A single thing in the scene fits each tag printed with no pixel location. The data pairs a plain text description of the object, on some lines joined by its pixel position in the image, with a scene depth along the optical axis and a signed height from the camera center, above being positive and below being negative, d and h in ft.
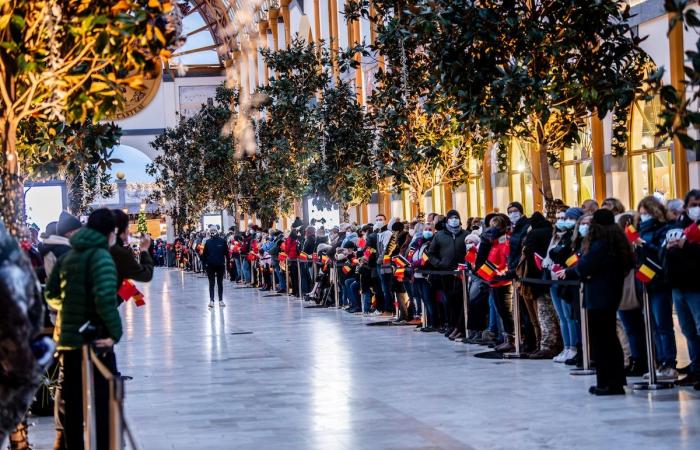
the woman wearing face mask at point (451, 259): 65.72 -0.43
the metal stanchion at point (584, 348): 47.47 -3.86
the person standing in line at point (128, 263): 40.27 +0.09
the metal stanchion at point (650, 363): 42.16 -4.01
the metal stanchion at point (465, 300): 63.46 -2.46
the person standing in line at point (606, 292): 41.45 -1.55
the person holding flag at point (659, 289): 43.14 -1.59
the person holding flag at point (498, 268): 56.85 -0.86
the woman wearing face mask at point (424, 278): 69.41 -1.40
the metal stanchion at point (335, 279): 94.17 -1.69
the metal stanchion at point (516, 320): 55.06 -3.08
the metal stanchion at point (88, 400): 27.76 -2.94
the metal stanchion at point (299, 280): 107.96 -1.89
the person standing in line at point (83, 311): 29.35 -1.02
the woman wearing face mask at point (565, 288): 49.22 -1.62
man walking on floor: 100.17 +0.30
